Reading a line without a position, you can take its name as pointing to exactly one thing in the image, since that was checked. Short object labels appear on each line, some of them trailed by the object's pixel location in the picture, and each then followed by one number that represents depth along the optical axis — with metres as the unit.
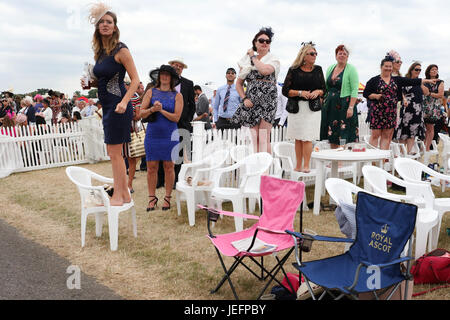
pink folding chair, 3.05
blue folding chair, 2.52
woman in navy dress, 4.01
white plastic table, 5.12
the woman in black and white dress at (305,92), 5.46
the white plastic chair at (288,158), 5.78
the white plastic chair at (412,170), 4.11
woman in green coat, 6.26
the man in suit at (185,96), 6.22
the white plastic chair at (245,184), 4.60
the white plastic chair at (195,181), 5.07
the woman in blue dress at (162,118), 5.30
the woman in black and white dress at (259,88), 5.37
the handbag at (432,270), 3.31
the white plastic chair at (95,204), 4.16
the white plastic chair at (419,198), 3.59
